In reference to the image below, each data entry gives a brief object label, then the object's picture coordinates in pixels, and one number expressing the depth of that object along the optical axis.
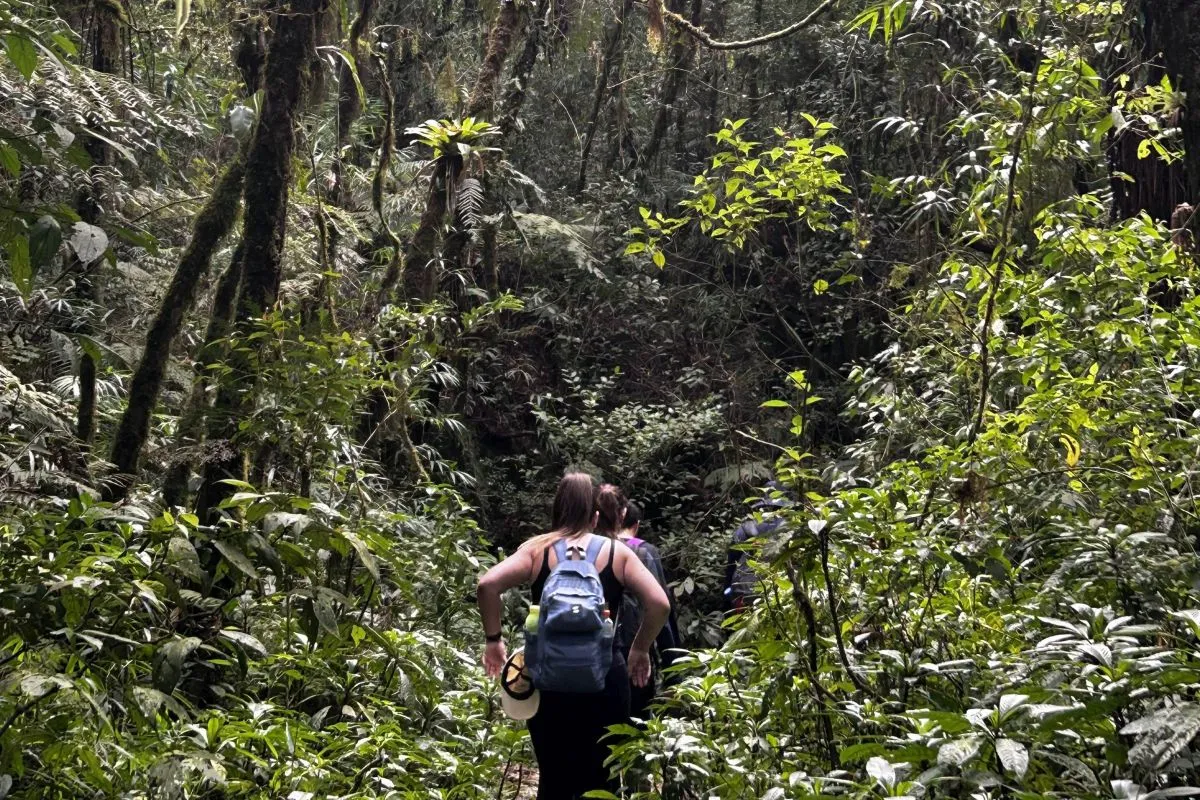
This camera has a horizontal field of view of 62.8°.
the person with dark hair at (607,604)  3.51
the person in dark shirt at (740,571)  5.27
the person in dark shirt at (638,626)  4.14
